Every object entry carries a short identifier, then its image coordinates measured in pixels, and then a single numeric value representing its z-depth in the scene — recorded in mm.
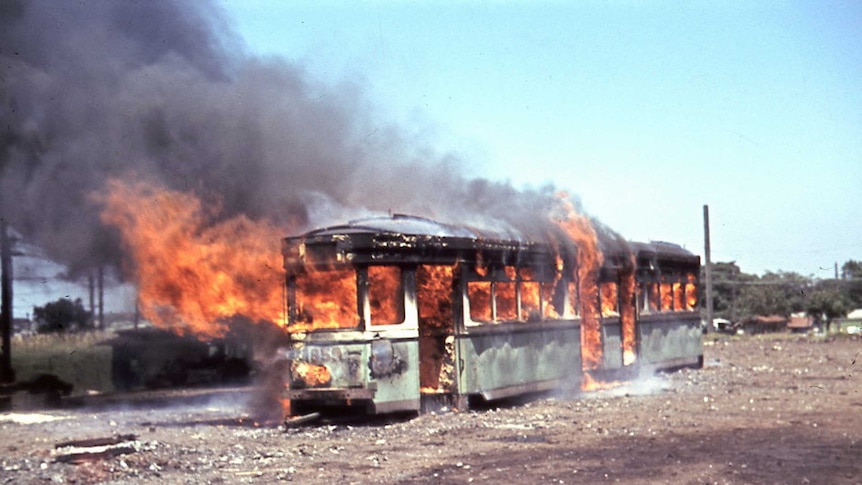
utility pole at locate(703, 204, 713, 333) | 45400
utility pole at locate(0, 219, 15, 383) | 20398
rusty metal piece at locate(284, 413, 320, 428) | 13516
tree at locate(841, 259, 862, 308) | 67944
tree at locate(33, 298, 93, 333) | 32844
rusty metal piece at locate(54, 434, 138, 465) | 10492
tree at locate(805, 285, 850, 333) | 66562
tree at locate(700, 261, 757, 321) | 76375
